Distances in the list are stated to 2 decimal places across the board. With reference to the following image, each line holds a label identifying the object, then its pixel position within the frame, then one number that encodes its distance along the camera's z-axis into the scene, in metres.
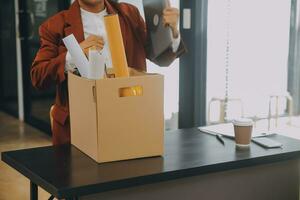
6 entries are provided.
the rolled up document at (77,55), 1.70
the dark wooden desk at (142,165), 1.46
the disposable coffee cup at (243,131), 1.80
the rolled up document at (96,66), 1.60
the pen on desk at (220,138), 1.91
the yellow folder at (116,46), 1.65
